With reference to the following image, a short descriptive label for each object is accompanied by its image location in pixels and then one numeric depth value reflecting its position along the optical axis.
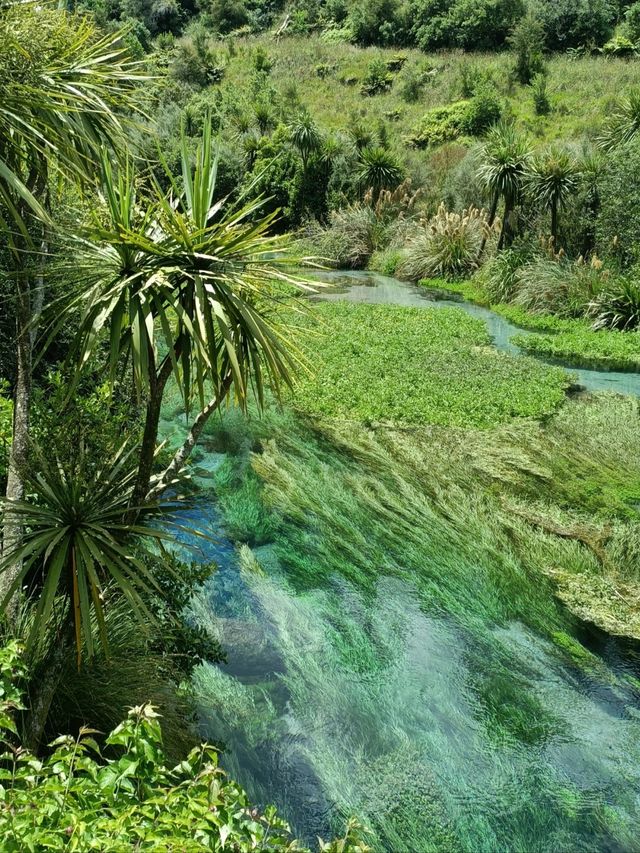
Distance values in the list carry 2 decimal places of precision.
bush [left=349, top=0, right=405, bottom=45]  47.62
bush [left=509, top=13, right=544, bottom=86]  37.28
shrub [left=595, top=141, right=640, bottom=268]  17.75
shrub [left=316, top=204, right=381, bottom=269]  27.27
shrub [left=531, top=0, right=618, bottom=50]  40.12
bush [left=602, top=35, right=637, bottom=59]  38.34
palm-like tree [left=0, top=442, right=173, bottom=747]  3.48
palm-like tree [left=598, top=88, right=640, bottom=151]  19.31
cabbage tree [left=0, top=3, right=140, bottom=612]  3.82
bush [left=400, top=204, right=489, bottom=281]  23.72
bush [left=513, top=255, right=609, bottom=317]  17.80
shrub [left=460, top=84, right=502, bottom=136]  33.75
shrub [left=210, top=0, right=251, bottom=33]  58.19
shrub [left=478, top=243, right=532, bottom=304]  20.39
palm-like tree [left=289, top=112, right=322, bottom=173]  29.67
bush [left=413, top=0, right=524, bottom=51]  43.47
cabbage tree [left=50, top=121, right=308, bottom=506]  3.57
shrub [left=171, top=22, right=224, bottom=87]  47.38
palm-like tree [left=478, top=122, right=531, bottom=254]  21.14
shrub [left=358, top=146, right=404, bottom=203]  28.12
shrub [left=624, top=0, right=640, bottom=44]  38.53
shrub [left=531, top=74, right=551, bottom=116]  33.81
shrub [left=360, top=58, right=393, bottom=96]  42.16
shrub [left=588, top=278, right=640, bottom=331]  16.45
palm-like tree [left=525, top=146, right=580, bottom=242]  19.63
